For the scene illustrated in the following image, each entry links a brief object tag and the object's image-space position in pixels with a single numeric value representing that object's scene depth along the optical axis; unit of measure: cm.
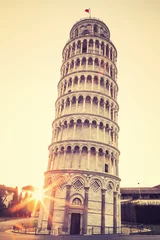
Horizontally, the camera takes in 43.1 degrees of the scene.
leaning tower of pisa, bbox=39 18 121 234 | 2512
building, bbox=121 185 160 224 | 3769
